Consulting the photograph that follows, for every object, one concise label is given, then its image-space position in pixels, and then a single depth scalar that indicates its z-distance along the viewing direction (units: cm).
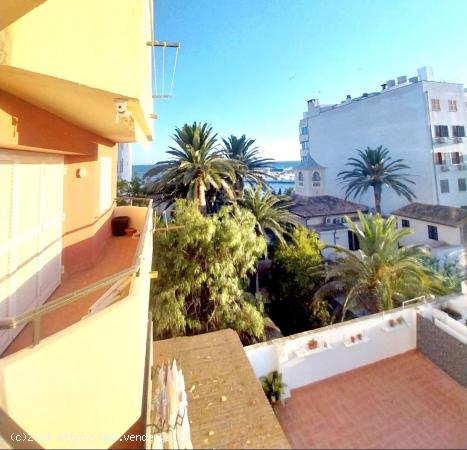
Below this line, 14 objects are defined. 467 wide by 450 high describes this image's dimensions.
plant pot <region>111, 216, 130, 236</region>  1114
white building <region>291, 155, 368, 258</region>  2830
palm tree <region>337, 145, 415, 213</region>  3309
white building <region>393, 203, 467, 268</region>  2441
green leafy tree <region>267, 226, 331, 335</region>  1945
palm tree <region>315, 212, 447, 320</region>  1394
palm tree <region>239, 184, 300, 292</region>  2131
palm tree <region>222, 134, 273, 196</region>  2786
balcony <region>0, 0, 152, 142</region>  299
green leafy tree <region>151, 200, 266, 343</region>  1423
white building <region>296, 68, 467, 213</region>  3375
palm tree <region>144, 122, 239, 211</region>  1925
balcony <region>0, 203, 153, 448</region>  211
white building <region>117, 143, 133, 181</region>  4454
